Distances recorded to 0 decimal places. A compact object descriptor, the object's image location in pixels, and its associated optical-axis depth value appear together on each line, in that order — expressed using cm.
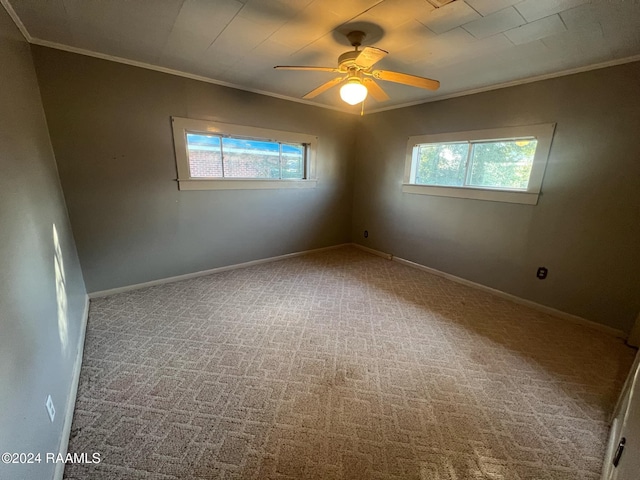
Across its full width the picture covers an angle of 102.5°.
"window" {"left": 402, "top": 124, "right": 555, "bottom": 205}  280
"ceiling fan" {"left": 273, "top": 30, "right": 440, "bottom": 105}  191
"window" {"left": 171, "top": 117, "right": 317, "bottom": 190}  314
